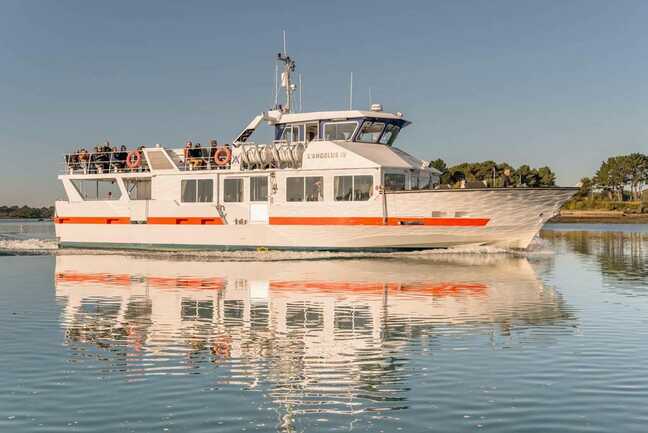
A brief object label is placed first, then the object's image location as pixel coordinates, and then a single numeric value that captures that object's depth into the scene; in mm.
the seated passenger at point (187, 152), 38531
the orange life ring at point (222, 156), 37094
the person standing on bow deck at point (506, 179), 32619
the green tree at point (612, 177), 130750
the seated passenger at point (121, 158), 40375
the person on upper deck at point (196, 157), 38188
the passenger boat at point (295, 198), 32250
